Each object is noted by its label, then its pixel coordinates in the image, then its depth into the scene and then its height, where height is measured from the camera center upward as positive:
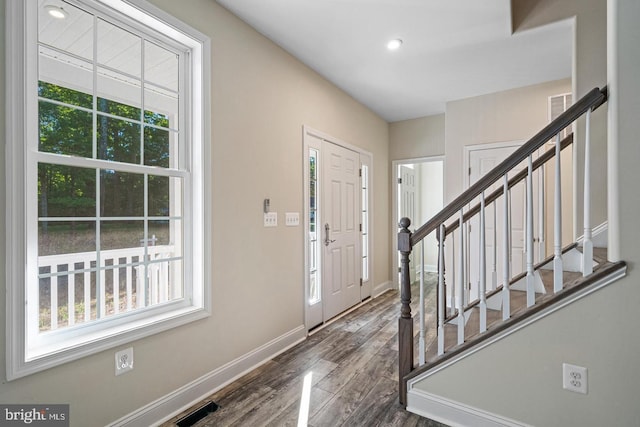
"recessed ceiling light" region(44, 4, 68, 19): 1.55 +1.06
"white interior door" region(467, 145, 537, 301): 3.48 -0.11
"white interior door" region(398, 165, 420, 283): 5.11 +0.32
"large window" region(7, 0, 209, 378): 1.41 +0.20
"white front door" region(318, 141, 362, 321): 3.47 -0.20
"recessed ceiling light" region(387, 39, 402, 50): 2.63 +1.50
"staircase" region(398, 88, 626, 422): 1.48 -0.40
